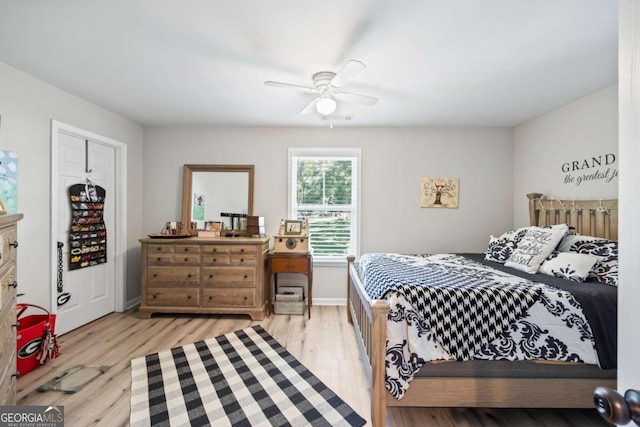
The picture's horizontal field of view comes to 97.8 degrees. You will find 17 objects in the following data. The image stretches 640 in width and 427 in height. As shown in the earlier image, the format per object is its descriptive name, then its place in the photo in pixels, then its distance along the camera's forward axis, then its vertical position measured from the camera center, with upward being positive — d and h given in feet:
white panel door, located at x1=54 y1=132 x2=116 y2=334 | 9.05 -0.63
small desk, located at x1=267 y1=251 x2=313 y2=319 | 10.84 -1.94
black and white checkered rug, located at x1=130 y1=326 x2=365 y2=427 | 5.55 -4.05
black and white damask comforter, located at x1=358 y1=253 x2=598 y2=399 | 5.34 -2.19
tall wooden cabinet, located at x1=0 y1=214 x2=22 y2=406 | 4.83 -1.78
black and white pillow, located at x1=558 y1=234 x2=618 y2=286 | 6.21 -0.87
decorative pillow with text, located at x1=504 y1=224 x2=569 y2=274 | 7.33 -0.88
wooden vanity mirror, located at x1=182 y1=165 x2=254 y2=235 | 12.18 +0.92
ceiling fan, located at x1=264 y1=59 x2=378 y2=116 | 7.20 +3.15
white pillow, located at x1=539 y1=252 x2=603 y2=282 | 6.37 -1.18
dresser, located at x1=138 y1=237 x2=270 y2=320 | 10.48 -2.37
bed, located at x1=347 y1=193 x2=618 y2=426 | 5.40 -3.18
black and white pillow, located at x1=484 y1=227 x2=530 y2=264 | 8.59 -0.99
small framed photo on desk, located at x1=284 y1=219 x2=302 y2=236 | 11.42 -0.56
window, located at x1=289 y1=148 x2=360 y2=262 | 12.36 +0.55
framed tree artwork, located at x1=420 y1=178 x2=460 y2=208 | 12.01 +0.98
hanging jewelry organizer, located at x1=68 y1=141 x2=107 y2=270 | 9.43 -0.53
